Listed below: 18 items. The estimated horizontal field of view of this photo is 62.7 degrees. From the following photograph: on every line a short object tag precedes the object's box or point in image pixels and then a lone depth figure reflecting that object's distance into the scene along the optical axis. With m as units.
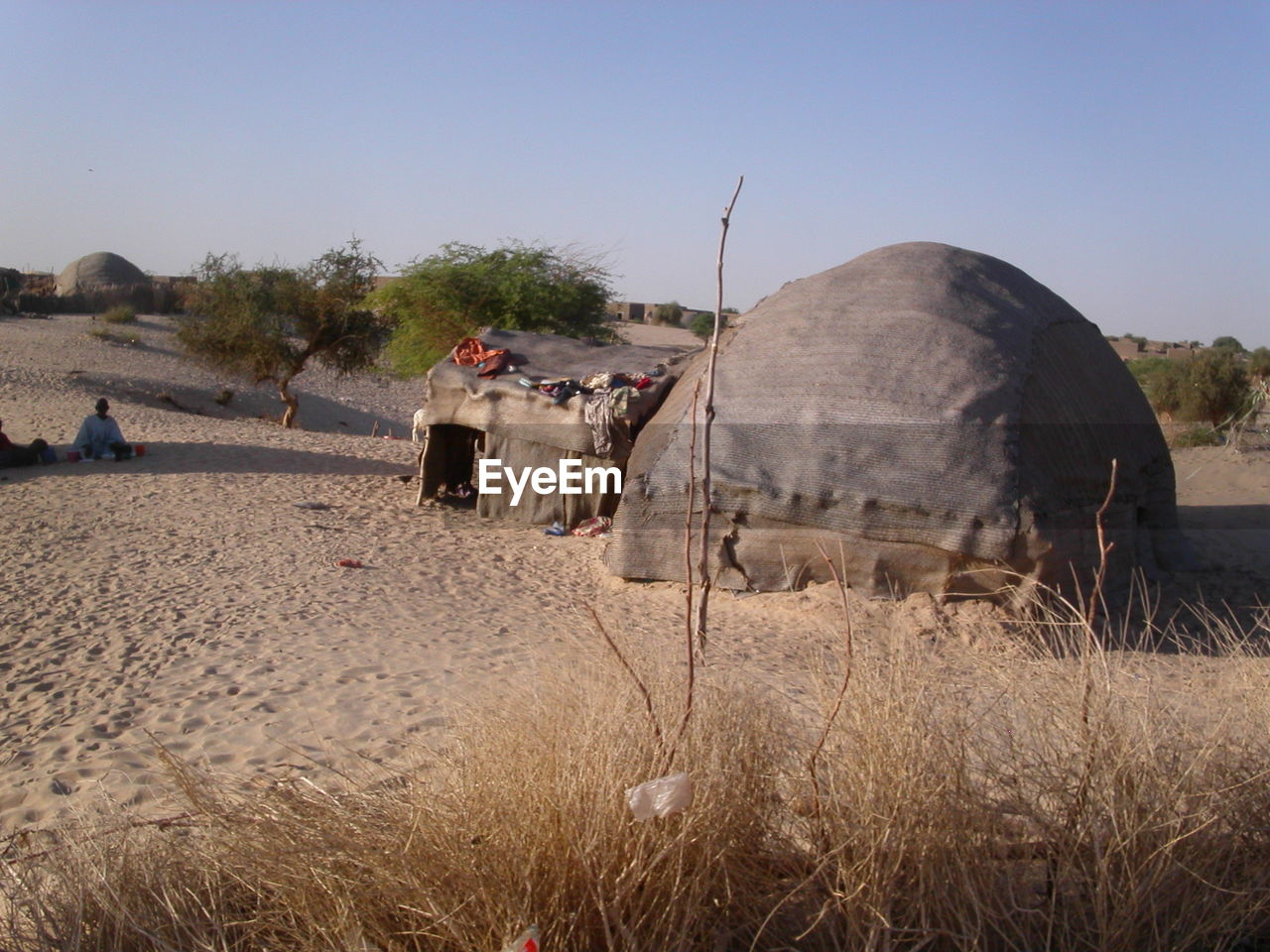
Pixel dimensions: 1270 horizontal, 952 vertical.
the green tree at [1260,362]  28.28
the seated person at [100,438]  12.32
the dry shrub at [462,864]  2.79
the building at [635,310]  55.97
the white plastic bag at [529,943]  2.62
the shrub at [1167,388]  22.89
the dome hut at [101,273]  40.41
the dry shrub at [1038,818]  2.96
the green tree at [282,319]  19.78
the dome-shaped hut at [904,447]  7.14
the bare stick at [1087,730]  3.12
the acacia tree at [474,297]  15.77
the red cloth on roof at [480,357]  10.98
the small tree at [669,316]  53.84
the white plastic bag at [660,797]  2.72
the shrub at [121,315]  32.56
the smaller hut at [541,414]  10.01
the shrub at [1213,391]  22.03
